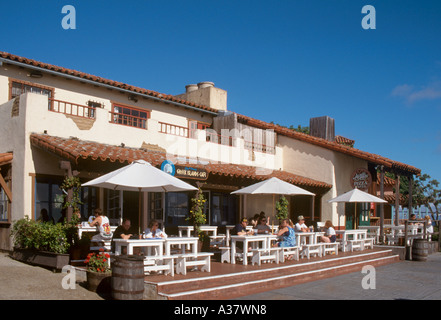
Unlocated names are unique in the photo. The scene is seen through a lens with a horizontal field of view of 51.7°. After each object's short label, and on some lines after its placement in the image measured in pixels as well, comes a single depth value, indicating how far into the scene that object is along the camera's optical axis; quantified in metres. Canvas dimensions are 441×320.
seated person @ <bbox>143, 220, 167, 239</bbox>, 9.67
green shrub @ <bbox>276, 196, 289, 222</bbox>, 16.47
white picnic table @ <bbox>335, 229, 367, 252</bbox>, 14.27
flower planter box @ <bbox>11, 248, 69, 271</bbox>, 9.55
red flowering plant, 8.16
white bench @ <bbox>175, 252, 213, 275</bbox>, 8.75
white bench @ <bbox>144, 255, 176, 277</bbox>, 8.29
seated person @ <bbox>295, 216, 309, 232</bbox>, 13.60
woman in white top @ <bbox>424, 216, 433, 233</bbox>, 19.03
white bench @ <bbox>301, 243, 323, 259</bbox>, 12.12
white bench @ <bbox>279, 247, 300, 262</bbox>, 11.14
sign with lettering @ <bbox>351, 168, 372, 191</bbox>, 17.78
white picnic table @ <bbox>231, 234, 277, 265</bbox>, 10.33
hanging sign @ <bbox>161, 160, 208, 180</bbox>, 12.48
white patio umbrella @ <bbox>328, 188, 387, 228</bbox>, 15.84
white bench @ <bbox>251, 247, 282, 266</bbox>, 10.36
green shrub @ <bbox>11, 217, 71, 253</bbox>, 9.80
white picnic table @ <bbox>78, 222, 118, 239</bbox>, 10.66
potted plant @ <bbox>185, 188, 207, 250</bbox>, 12.31
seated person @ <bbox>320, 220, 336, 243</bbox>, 13.70
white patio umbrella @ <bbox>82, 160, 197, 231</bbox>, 9.01
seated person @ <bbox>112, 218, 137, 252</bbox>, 9.33
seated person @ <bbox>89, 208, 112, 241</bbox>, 10.03
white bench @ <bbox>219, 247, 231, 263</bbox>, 10.89
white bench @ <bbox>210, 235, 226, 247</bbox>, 12.34
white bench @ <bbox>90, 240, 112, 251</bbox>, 9.97
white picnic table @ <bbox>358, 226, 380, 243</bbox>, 17.23
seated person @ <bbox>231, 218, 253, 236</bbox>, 11.35
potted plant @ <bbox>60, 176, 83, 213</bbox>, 10.58
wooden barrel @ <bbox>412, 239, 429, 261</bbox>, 14.75
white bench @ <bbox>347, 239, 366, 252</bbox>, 14.58
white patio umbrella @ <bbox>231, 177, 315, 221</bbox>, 12.70
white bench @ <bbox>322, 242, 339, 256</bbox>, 12.91
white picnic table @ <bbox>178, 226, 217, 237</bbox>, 13.05
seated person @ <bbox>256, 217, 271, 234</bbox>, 12.94
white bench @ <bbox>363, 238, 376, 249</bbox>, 15.44
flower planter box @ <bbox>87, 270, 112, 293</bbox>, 7.95
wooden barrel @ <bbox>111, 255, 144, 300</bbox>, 7.21
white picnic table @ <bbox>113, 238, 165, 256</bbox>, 8.25
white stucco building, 11.85
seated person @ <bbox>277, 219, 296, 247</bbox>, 11.52
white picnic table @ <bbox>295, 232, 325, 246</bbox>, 12.21
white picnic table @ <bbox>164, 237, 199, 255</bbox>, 8.73
